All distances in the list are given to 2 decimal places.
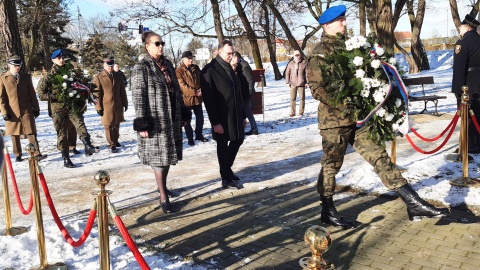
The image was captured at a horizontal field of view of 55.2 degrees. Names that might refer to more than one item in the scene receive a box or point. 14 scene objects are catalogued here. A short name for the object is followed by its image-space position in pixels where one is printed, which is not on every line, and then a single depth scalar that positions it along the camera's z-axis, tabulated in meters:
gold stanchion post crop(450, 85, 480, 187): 5.74
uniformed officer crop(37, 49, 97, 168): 8.60
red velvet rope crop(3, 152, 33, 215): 4.52
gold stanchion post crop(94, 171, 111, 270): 3.12
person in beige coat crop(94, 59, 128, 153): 9.87
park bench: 11.91
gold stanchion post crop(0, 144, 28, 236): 4.78
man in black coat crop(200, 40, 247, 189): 6.14
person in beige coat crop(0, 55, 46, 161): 8.57
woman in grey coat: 5.28
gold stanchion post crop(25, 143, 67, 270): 3.96
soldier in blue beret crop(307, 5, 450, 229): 4.40
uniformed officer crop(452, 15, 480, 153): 7.03
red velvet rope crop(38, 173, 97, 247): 3.35
